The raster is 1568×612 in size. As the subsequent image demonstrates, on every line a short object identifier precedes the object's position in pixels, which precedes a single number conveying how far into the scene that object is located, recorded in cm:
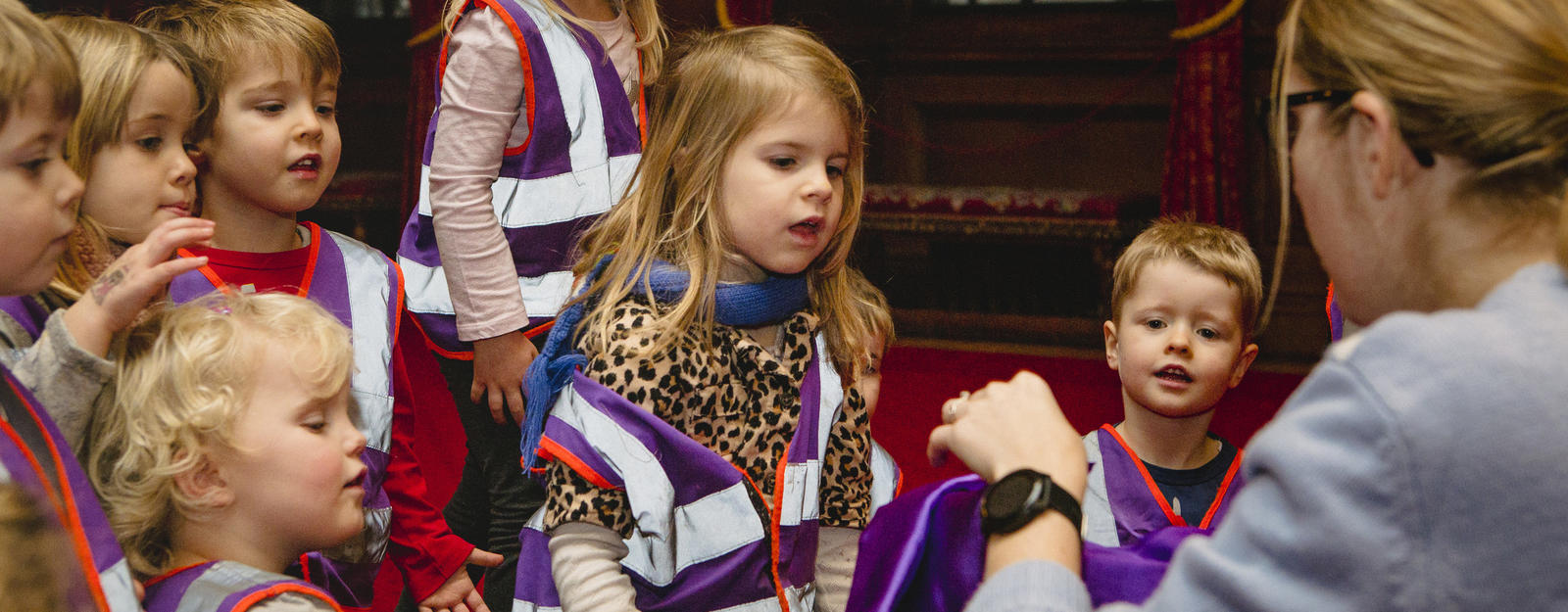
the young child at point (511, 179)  185
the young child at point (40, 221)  92
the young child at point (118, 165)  114
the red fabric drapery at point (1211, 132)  505
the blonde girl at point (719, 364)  140
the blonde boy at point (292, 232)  173
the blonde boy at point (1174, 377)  189
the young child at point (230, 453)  119
